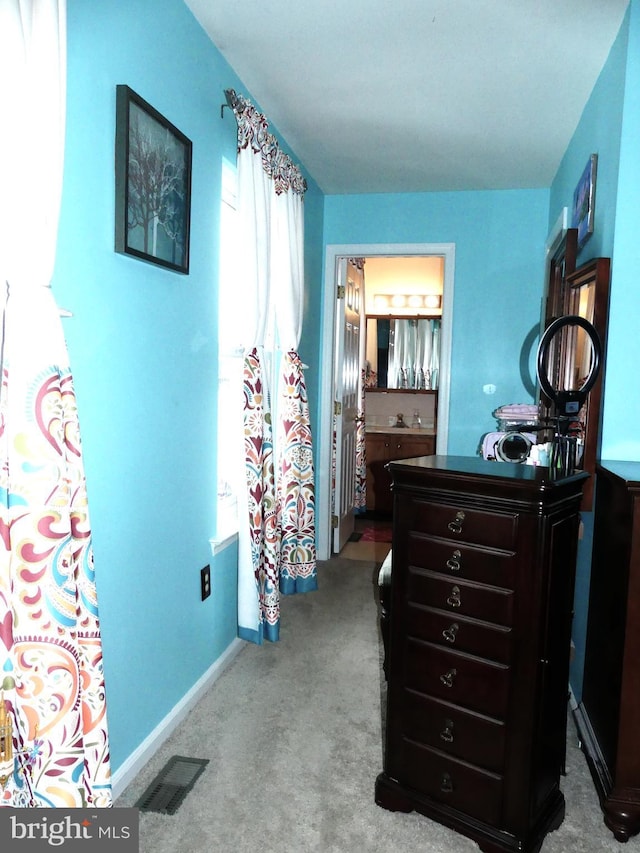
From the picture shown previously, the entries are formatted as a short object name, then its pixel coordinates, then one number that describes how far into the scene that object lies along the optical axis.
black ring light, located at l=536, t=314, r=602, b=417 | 1.89
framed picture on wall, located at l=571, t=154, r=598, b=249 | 2.46
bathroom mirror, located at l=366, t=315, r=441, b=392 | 5.88
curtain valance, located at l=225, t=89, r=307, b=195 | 2.55
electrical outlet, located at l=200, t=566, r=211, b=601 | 2.47
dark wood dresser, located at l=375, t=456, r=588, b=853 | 1.58
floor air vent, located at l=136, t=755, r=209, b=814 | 1.83
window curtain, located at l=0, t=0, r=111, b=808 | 1.26
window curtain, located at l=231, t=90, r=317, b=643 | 2.69
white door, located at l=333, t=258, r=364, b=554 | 4.47
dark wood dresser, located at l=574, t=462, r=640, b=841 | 1.76
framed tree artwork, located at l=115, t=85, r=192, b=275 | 1.76
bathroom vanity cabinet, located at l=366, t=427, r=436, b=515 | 5.50
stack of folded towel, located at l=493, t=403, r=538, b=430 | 3.26
